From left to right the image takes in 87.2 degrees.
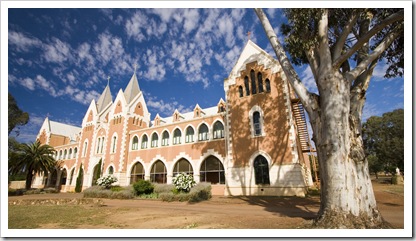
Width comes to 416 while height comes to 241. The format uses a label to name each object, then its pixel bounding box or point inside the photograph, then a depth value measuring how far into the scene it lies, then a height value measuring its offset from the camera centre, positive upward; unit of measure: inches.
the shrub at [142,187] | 699.4 -165.2
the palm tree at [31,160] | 1100.5 -125.3
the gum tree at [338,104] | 231.3 +38.0
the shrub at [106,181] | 800.9 -166.4
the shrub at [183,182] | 598.2 -128.5
